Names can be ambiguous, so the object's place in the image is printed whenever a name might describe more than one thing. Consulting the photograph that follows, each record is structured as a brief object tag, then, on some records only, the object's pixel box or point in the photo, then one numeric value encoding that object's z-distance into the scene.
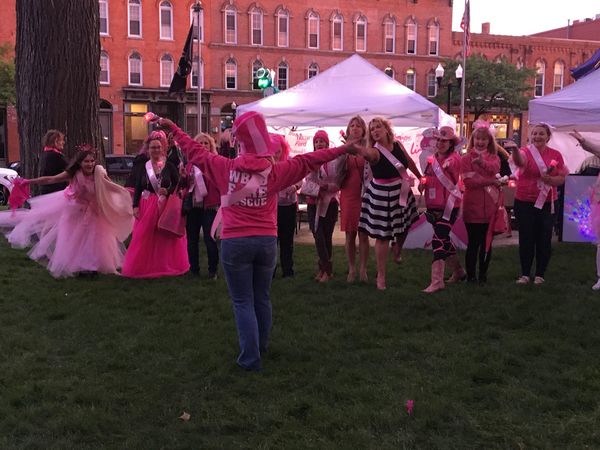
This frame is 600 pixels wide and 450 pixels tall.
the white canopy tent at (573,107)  7.98
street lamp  27.04
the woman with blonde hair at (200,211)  6.98
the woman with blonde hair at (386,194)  6.38
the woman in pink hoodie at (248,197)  4.09
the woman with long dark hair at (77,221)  7.16
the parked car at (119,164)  21.69
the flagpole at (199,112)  25.37
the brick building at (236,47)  36.44
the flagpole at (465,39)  29.93
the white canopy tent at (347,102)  11.05
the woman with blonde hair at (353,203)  7.00
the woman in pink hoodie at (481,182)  6.51
